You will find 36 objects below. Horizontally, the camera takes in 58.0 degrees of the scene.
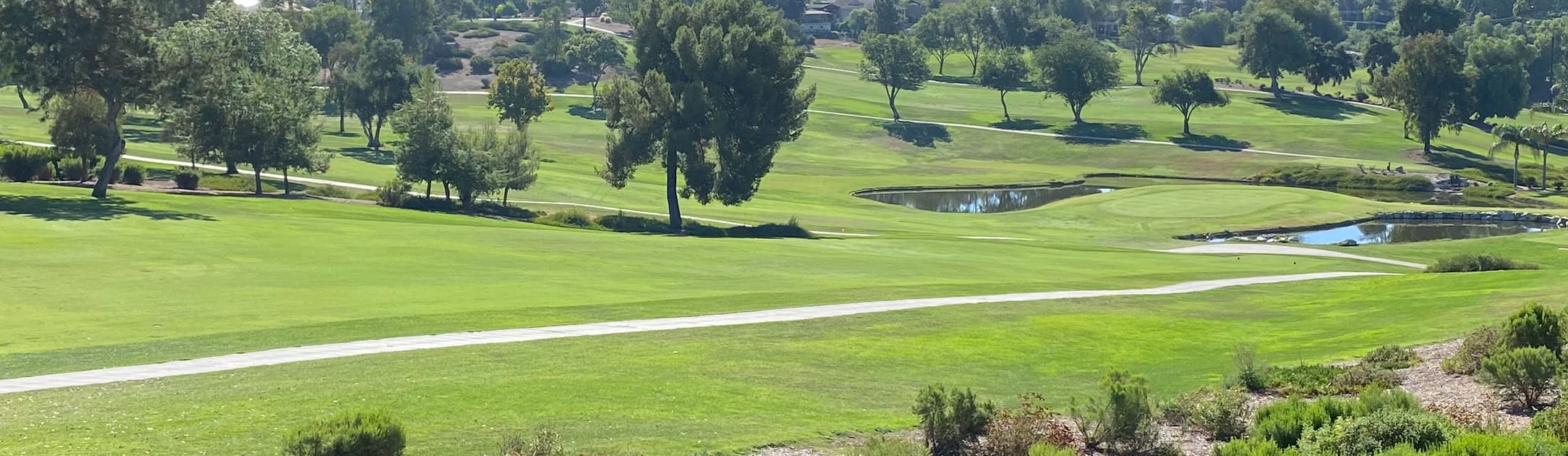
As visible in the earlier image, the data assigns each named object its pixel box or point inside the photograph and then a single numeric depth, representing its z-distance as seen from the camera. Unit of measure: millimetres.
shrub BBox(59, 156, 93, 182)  75125
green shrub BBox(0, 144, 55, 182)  73438
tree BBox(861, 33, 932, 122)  171750
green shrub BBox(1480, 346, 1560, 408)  24266
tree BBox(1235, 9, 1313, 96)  174750
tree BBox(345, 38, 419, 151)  116062
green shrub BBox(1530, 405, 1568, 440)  20759
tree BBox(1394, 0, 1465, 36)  183875
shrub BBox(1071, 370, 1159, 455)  22344
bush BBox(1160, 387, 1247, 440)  23812
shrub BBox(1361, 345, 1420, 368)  29500
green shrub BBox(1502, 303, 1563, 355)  27062
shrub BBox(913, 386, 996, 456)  22062
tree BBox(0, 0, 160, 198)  61281
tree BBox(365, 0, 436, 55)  199000
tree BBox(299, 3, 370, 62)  176250
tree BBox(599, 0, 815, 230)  75125
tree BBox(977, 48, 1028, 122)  173125
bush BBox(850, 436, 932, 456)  19688
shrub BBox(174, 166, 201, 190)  76000
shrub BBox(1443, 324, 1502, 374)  27672
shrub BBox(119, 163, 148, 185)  76750
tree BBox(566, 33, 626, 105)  184375
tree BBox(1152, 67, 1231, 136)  153750
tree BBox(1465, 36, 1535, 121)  154125
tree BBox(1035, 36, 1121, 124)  158375
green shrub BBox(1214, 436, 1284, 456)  19859
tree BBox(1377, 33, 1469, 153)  140125
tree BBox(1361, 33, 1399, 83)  180750
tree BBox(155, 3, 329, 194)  66062
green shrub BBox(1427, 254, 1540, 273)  57500
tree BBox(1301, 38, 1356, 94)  179750
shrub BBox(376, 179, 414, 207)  75625
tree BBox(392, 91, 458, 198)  76438
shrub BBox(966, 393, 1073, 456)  21578
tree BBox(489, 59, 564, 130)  126250
